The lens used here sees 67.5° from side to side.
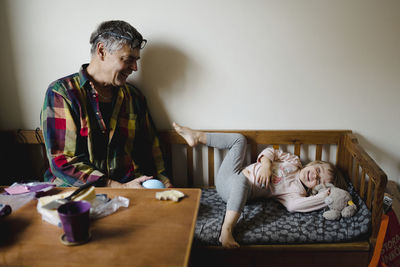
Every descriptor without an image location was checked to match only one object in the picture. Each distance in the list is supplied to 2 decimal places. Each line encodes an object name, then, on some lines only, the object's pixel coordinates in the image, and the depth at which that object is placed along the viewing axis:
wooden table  0.78
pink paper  1.18
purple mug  0.82
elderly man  1.55
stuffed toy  1.51
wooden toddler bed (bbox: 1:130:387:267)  1.42
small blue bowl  1.63
